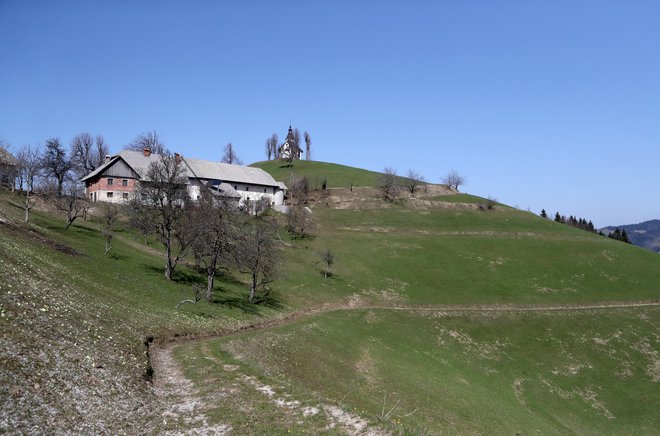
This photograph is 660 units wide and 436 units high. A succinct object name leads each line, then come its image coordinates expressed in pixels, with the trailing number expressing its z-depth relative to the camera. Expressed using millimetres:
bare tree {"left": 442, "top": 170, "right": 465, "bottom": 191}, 157625
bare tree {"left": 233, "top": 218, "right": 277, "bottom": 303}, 58375
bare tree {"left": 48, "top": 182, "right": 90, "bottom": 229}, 65719
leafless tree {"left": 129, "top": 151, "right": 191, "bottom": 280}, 59094
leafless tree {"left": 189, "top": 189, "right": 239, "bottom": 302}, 54094
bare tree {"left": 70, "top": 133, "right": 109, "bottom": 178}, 126562
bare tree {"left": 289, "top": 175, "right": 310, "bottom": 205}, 134375
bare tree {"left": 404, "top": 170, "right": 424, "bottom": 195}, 146375
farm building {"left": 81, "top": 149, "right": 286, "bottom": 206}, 98688
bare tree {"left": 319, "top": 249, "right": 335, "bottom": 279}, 76500
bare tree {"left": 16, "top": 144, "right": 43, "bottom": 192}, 67562
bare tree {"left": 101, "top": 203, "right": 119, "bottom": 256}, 58131
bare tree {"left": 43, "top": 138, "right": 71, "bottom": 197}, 97125
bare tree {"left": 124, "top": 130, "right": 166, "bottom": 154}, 139412
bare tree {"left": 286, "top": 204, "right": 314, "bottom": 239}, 99331
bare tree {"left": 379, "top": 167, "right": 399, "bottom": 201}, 138375
